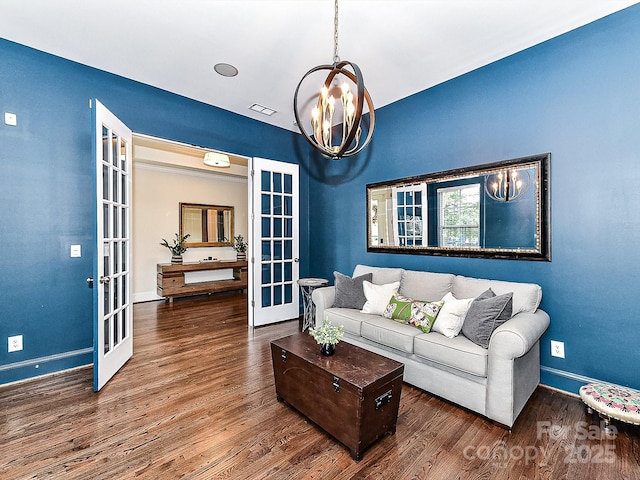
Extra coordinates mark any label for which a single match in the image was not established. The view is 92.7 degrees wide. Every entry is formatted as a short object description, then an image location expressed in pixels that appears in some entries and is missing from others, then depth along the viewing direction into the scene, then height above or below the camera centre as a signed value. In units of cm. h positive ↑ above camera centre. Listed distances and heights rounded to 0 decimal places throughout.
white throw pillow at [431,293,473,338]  249 -65
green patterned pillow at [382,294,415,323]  286 -67
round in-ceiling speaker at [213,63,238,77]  309 +178
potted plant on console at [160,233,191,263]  615 -13
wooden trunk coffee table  181 -96
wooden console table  590 -82
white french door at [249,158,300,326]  438 -2
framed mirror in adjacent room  656 +38
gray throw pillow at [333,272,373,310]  343 -59
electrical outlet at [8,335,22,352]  274 -90
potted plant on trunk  217 -69
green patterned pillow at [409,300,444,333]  264 -67
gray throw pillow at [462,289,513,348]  230 -61
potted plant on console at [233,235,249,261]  703 -14
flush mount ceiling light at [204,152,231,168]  514 +140
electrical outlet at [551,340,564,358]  259 -95
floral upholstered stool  190 -108
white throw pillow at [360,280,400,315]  318 -60
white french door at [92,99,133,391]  259 -6
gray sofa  207 -87
